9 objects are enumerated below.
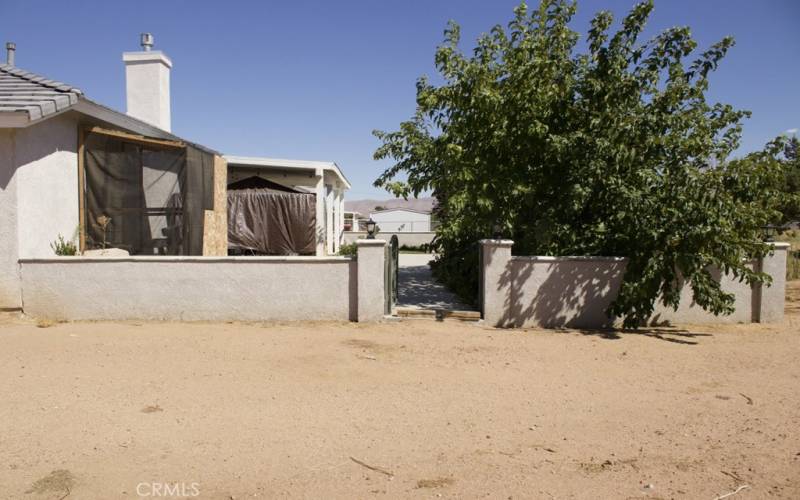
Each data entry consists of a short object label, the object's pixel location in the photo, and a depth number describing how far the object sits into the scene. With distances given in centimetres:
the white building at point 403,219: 4826
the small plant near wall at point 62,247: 808
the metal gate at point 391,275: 825
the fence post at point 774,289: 856
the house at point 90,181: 734
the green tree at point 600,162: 782
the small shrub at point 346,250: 1723
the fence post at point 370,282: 784
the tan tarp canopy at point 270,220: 1571
